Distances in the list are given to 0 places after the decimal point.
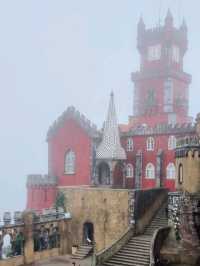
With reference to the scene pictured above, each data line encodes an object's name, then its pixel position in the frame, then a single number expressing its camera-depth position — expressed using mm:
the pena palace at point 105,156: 40781
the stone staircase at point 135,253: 26531
